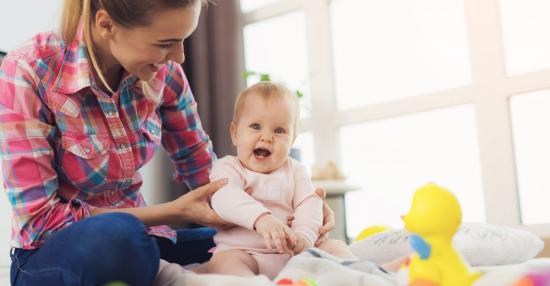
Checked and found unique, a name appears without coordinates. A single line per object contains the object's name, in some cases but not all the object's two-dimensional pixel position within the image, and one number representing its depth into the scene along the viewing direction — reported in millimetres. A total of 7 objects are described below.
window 2572
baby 1223
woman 1111
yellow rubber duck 815
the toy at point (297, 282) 901
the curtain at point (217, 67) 3152
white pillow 1354
